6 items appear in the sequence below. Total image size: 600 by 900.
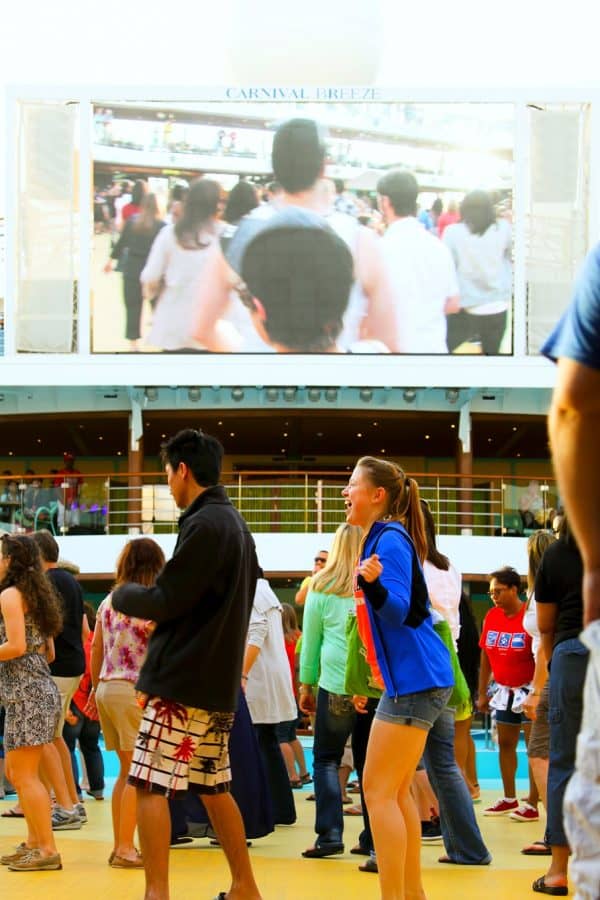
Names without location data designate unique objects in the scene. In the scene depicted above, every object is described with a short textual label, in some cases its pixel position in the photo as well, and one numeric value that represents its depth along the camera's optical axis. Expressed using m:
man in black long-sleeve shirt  9.06
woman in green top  13.15
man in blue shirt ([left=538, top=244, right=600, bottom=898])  4.25
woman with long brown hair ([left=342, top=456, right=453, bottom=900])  8.83
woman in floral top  12.00
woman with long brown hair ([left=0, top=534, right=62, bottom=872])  11.70
